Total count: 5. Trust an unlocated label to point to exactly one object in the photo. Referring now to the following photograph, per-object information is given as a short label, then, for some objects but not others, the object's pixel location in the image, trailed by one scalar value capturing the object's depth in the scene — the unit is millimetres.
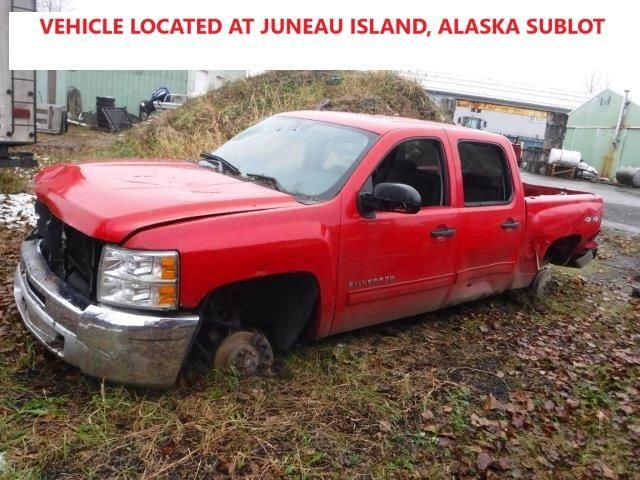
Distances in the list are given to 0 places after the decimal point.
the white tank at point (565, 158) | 27016
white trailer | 7977
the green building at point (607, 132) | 27438
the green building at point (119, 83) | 24484
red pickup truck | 2822
